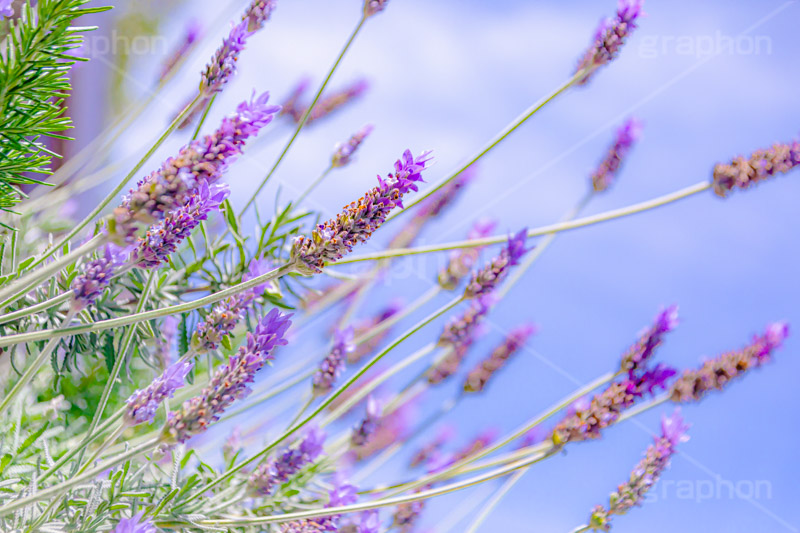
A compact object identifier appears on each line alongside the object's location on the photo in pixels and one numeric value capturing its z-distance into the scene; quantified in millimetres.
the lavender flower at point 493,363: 760
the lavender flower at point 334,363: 670
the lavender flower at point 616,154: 785
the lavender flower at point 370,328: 827
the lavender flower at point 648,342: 645
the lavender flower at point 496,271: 666
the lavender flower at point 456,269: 725
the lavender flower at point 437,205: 842
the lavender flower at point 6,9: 563
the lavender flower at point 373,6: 663
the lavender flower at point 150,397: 583
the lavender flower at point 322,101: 845
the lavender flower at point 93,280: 580
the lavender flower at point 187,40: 780
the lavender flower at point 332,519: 643
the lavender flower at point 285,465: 644
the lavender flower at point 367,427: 700
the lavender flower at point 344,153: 717
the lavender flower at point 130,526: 580
